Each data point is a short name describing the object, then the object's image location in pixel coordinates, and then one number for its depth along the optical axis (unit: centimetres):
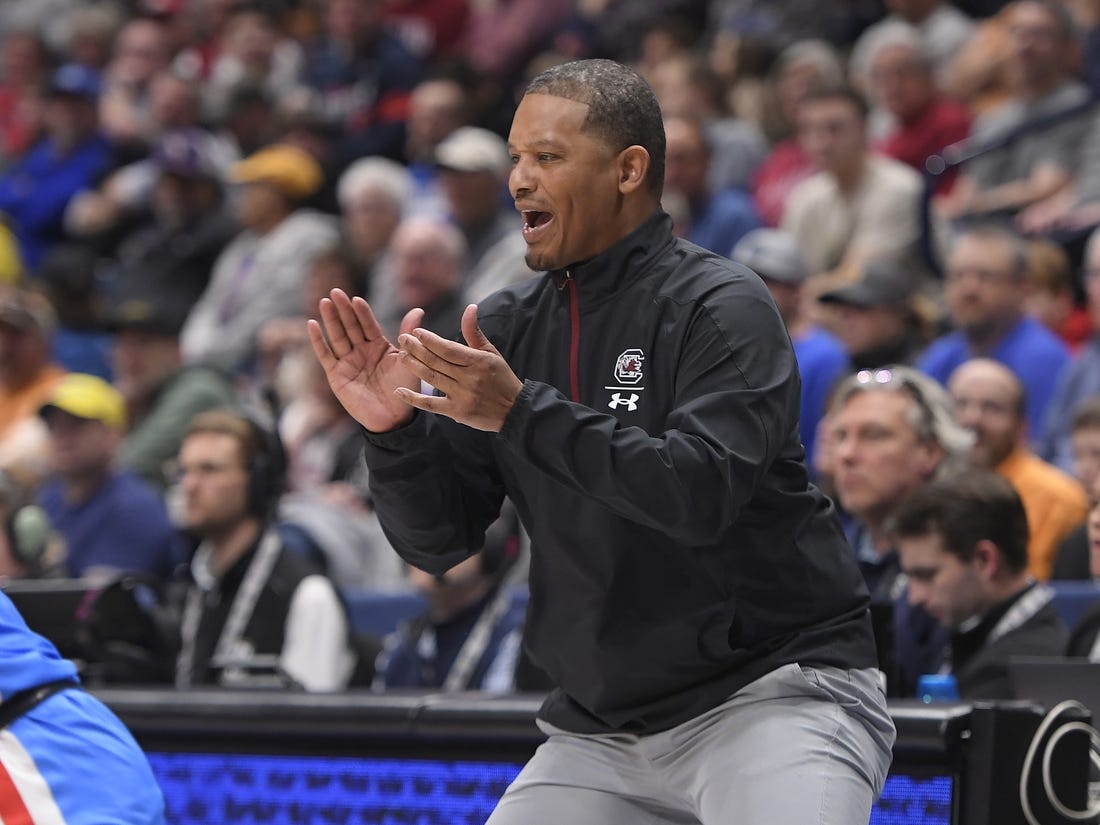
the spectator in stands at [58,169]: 2650
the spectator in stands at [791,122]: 2003
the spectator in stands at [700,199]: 1837
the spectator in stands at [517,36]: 2670
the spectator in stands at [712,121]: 2098
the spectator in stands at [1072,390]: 1416
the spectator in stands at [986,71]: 1995
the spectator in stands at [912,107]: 1945
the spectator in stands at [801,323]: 1467
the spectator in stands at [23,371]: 1831
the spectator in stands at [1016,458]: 1266
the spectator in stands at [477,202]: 1870
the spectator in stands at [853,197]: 1786
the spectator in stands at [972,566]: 968
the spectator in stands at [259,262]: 2133
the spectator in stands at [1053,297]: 1655
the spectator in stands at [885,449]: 1120
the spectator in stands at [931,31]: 2147
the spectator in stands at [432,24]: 2786
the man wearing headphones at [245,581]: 1174
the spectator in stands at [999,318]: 1465
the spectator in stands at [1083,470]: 1216
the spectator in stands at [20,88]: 2912
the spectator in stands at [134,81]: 2700
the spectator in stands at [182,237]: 2336
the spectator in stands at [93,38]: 3030
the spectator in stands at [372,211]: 2095
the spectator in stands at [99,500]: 1500
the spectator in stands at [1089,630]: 908
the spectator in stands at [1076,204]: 1698
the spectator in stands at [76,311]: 2241
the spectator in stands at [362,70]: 2653
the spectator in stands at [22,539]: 1268
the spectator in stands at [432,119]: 2255
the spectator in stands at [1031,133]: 1741
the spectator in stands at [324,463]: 1486
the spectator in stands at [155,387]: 1773
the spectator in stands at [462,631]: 1157
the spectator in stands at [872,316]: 1490
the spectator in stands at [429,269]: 1703
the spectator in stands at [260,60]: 2780
